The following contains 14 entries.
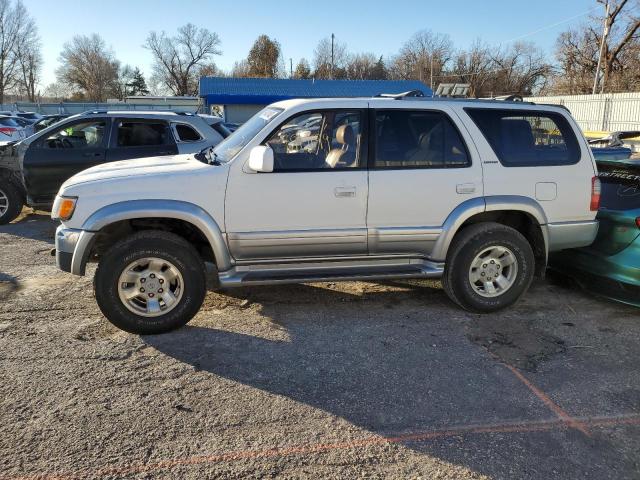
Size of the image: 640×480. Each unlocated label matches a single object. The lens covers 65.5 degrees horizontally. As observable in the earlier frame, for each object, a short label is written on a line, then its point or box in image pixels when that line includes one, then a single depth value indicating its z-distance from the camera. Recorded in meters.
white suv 4.03
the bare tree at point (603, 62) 42.60
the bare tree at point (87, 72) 84.12
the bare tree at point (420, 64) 71.88
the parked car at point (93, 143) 7.69
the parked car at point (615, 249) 4.63
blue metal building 38.81
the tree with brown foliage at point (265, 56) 76.88
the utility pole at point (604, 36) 33.15
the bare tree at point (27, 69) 75.69
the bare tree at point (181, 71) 89.25
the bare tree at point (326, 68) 77.50
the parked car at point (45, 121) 17.78
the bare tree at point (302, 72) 79.94
